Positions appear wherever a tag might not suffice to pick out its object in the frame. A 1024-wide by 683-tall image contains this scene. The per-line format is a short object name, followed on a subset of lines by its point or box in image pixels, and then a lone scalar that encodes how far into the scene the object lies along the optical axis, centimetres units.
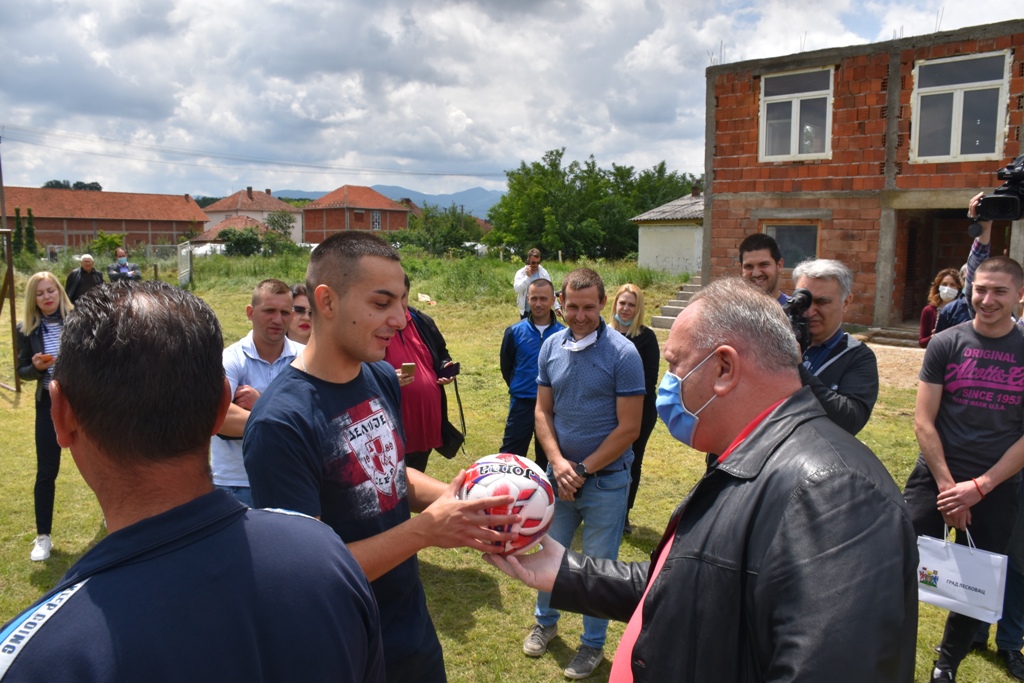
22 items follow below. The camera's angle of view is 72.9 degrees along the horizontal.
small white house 2970
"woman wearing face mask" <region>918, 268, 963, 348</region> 859
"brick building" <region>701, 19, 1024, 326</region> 1501
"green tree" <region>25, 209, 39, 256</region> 5103
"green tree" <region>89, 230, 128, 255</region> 4741
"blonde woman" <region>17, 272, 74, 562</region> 550
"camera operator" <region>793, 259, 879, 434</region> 369
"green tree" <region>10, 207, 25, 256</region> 4766
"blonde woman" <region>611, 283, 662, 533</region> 591
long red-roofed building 6800
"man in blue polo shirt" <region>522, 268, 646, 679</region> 422
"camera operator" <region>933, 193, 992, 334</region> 479
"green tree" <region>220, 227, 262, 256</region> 4519
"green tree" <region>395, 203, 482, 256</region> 5316
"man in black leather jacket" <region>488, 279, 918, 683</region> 140
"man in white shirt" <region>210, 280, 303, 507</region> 408
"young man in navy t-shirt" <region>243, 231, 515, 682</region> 216
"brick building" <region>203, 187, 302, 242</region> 8600
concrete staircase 1806
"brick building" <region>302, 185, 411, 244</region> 7819
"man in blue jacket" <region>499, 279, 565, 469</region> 591
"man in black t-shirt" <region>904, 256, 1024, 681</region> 388
